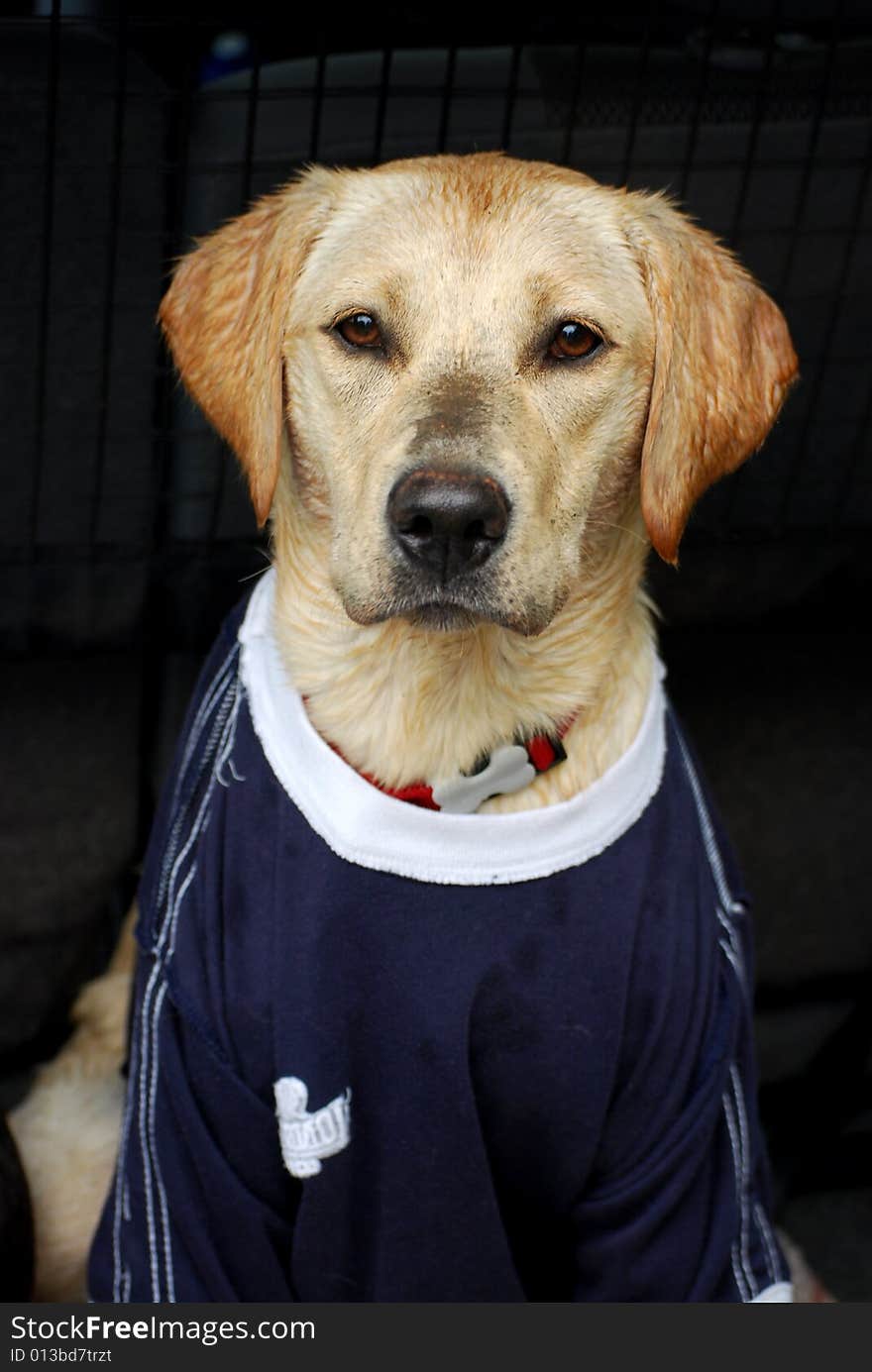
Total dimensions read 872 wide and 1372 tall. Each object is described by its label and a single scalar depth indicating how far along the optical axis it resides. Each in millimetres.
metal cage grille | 1109
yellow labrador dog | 1012
